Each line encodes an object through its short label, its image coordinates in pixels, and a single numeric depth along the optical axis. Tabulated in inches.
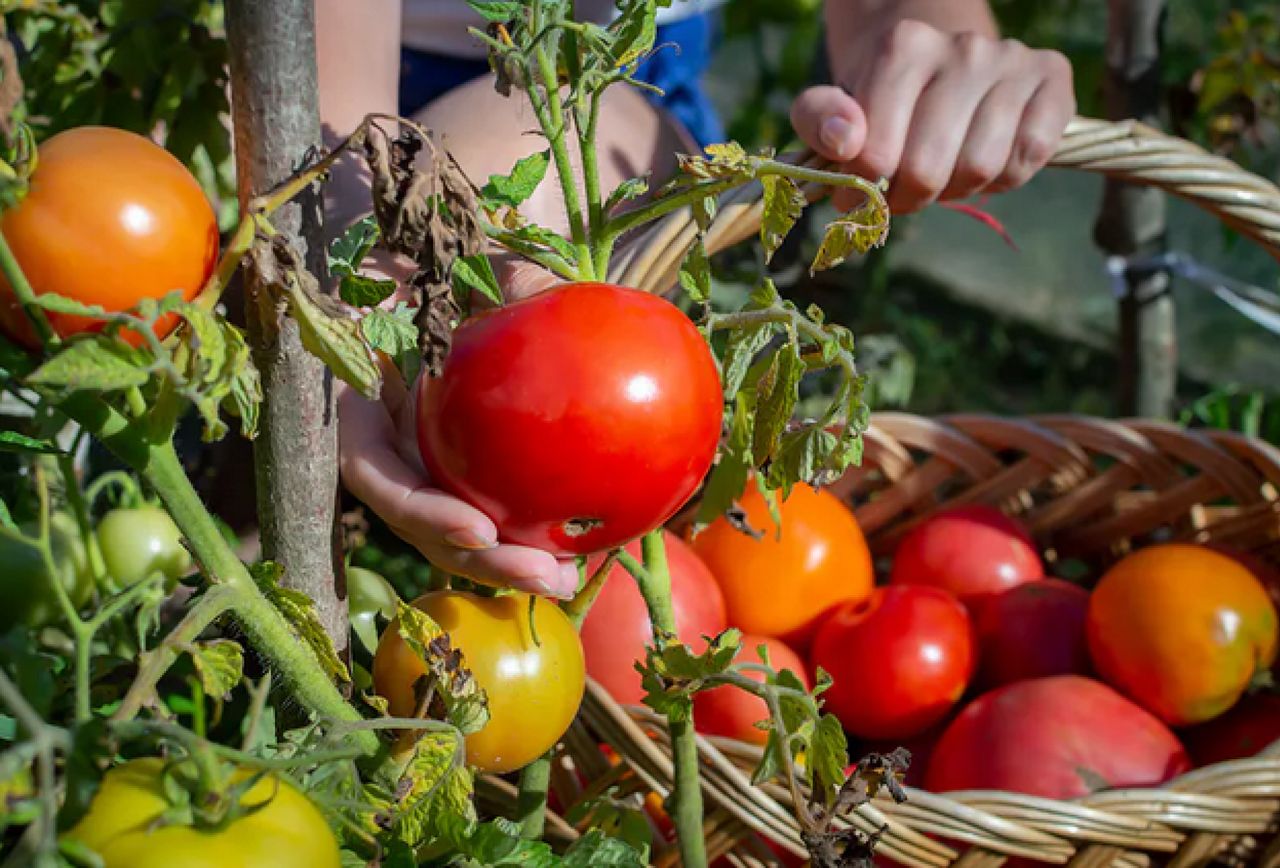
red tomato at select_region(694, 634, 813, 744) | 34.5
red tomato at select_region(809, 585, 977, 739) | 39.9
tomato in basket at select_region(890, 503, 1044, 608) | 46.8
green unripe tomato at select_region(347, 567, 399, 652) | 27.1
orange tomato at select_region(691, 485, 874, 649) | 42.6
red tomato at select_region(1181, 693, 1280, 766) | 39.6
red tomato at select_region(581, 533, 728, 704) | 35.4
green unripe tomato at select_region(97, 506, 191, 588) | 34.9
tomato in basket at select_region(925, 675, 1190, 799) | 35.6
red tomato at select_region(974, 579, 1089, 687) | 43.7
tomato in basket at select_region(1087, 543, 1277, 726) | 39.5
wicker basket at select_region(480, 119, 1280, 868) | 29.2
